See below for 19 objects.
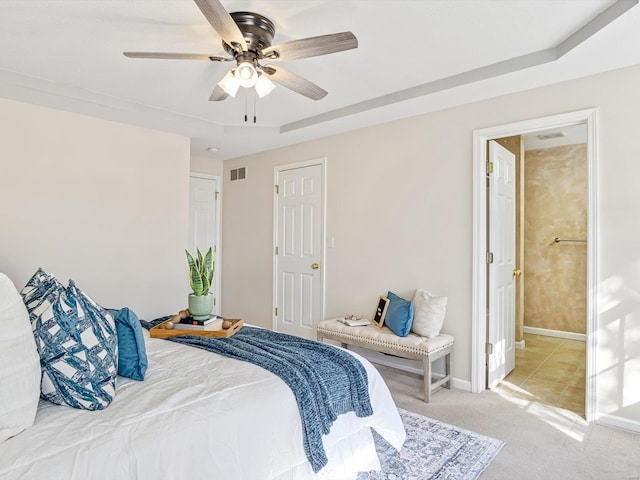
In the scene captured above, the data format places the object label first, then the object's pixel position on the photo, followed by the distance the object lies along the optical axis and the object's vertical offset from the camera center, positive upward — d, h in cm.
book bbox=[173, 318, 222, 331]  240 -53
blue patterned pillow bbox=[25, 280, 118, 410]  133 -40
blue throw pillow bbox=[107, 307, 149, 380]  162 -45
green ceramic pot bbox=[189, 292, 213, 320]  249 -42
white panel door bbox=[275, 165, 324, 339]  438 -13
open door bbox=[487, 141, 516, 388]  330 -20
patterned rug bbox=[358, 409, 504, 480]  206 -121
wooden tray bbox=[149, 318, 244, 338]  230 -55
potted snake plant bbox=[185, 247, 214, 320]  250 -32
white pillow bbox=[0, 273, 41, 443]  116 -39
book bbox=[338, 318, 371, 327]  352 -74
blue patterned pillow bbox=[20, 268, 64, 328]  140 -21
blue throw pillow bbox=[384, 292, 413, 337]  318 -63
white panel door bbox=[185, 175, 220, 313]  518 +30
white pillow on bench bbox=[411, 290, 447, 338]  318 -61
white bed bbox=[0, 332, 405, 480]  111 -61
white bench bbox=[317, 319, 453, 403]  300 -83
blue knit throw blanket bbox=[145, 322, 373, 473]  163 -60
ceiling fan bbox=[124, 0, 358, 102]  182 +95
